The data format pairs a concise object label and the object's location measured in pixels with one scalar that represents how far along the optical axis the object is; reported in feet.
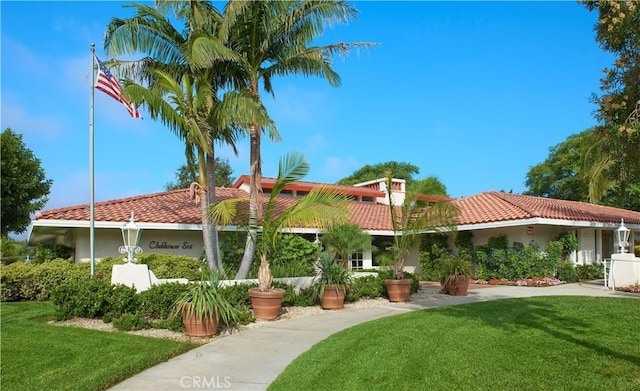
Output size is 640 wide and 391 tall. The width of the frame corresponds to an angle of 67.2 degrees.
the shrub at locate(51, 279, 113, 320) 32.37
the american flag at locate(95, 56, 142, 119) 42.49
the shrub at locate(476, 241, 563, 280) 61.57
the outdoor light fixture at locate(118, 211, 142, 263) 36.27
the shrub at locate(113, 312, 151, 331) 30.60
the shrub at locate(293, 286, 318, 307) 41.22
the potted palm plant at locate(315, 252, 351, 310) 40.24
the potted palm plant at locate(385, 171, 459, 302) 44.24
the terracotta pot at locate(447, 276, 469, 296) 48.73
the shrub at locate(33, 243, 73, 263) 52.70
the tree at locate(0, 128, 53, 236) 92.43
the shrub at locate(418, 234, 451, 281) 70.79
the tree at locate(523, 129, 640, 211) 108.41
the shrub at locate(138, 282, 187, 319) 32.35
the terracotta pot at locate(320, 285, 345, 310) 40.19
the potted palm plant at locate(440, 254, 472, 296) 48.91
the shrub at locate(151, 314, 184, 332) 30.42
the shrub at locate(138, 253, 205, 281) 47.06
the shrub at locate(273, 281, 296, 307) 39.98
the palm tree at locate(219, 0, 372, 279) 41.55
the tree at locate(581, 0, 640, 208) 29.94
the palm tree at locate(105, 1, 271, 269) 38.68
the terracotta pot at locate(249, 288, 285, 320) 34.96
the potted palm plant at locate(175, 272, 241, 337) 29.27
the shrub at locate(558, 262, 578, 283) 62.69
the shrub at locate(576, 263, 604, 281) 65.26
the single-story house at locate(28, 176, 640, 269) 52.19
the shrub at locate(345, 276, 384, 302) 43.96
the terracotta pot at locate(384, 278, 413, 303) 44.28
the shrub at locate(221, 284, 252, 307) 34.91
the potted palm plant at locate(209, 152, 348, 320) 35.27
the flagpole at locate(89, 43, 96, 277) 41.42
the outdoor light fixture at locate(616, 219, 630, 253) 55.36
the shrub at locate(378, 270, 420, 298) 46.50
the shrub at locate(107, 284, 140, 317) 32.22
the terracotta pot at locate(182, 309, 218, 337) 29.25
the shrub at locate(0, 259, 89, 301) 46.11
